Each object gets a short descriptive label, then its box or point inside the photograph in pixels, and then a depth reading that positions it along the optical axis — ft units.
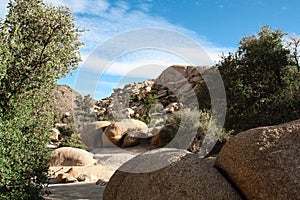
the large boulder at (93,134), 102.94
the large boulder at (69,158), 74.28
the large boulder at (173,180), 21.43
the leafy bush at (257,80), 54.13
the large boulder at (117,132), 99.53
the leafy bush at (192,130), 76.64
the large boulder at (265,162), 20.05
